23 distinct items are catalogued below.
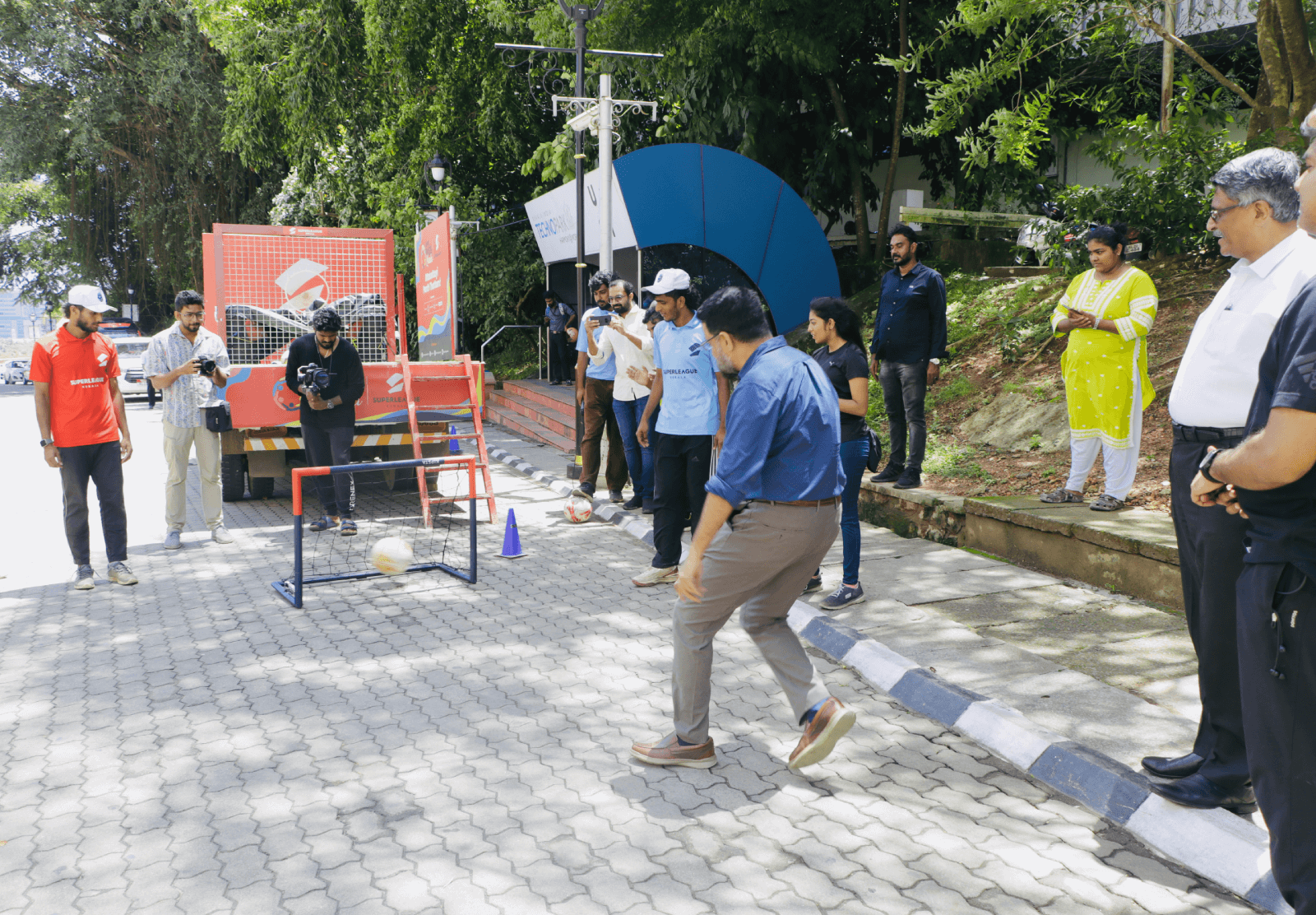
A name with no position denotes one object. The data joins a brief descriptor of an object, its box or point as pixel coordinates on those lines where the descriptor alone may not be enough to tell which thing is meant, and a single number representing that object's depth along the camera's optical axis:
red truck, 9.67
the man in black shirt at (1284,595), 2.43
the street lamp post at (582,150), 11.07
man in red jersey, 6.91
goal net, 6.88
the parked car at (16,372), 40.81
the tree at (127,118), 27.89
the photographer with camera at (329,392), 8.52
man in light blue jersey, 6.68
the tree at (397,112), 18.56
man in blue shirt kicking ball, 3.74
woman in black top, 5.66
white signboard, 14.78
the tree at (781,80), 14.37
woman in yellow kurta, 6.49
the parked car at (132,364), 26.52
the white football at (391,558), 6.77
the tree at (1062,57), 8.27
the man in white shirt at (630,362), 8.70
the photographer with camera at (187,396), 8.25
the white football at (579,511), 9.36
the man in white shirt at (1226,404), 3.13
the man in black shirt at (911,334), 7.96
